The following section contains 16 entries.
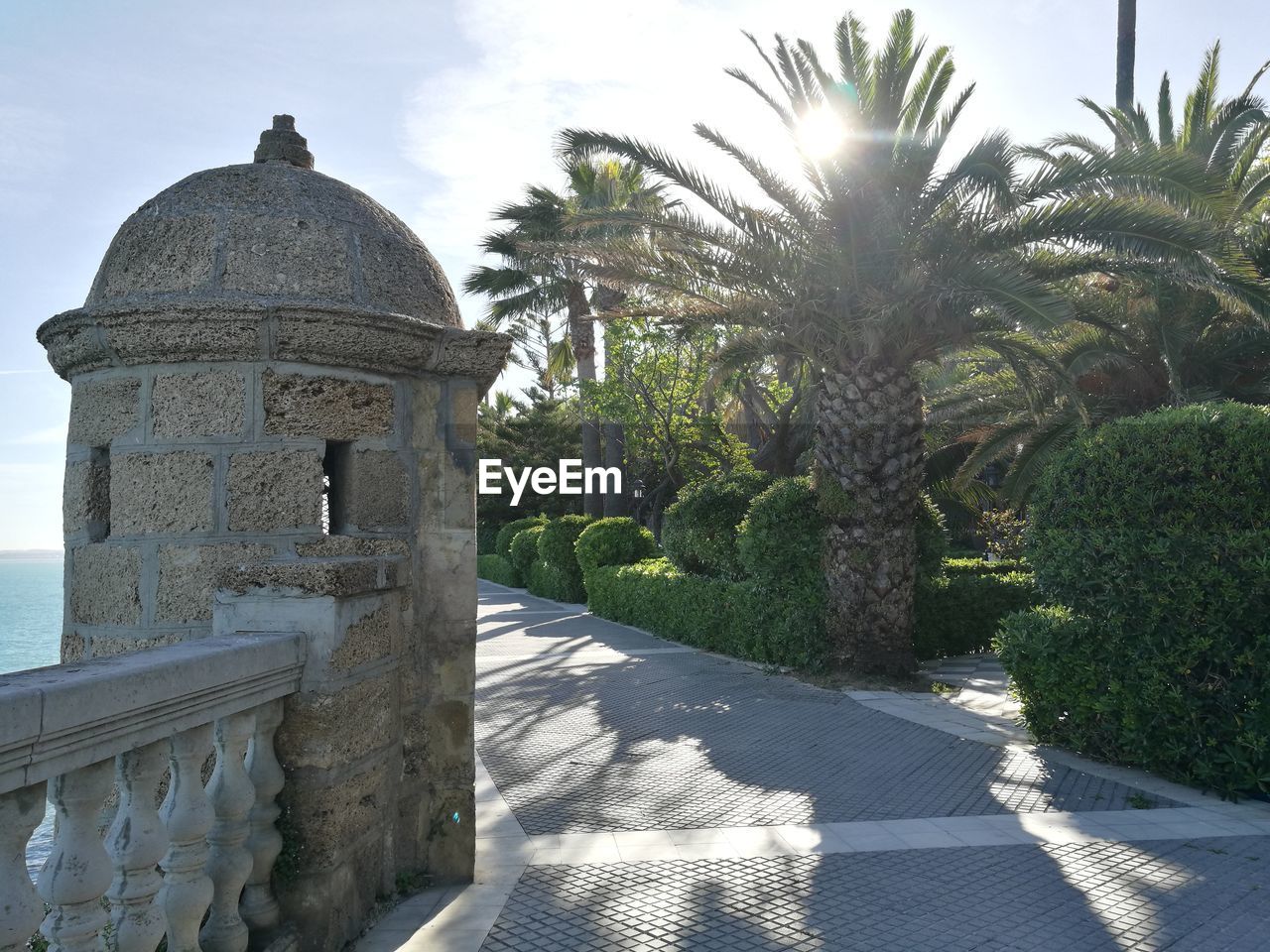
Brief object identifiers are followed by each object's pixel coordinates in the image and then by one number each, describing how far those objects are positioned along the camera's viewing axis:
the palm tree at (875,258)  8.91
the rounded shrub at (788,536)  10.04
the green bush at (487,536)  35.44
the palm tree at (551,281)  19.62
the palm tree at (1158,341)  11.87
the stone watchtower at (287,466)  3.04
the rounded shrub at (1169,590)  5.45
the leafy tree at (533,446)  33.34
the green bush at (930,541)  10.72
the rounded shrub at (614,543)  17.12
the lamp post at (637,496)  23.25
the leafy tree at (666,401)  19.70
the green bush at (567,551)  20.11
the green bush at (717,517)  12.19
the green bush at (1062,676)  6.20
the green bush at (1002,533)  18.31
